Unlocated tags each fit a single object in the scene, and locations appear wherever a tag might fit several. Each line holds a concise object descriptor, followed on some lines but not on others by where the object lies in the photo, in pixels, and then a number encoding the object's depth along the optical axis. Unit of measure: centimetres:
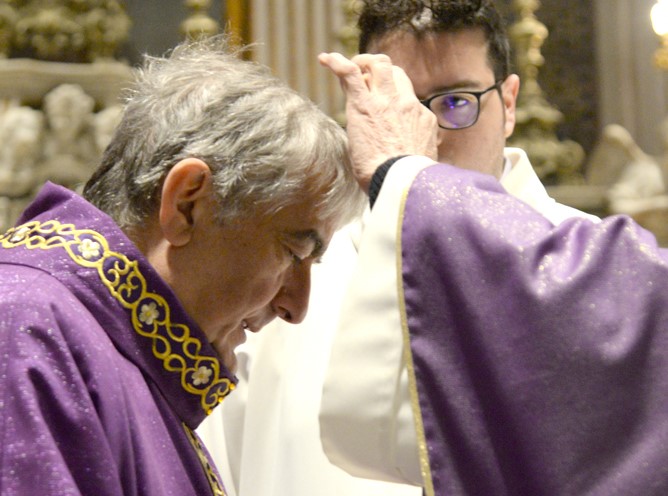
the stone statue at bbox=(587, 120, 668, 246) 566
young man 278
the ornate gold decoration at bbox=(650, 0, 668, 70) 532
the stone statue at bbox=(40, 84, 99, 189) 548
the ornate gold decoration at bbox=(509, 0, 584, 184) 591
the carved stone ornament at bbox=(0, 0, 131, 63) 567
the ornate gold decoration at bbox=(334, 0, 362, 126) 553
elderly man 163
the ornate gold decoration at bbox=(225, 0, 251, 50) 582
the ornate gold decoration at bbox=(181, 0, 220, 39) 552
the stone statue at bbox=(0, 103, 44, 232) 538
